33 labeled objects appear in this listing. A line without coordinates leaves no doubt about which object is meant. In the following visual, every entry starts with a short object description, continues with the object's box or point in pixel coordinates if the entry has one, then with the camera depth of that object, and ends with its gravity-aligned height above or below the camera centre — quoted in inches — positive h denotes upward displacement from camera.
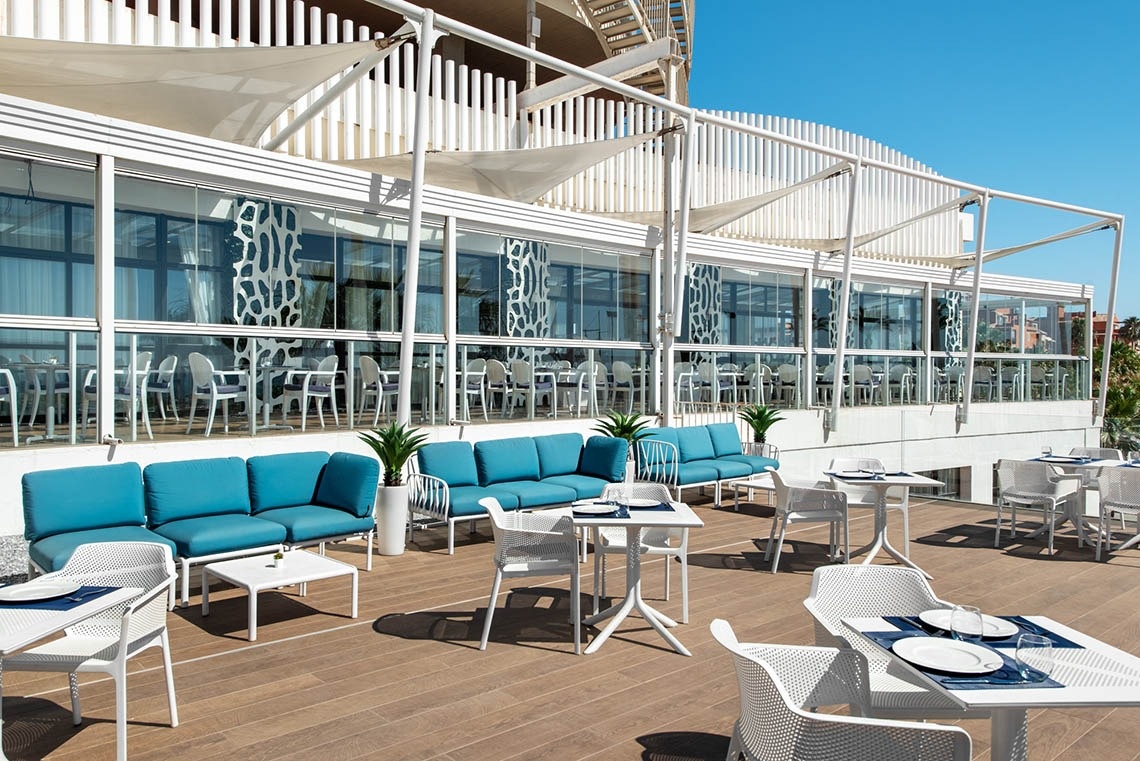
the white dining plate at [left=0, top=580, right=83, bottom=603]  131.0 -39.1
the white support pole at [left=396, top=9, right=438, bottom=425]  313.9 +57.4
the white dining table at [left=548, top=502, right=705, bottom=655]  194.5 -51.5
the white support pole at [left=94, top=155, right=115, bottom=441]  281.3 +19.1
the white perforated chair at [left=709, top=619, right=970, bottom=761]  88.5 -41.6
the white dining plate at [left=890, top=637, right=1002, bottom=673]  103.7 -38.2
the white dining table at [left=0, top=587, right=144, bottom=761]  114.7 -39.9
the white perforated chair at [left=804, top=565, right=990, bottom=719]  135.3 -39.6
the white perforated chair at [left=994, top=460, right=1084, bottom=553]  312.5 -47.8
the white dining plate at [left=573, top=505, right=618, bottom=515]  205.2 -37.9
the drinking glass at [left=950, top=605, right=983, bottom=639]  115.3 -36.8
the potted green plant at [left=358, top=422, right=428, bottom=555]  289.4 -46.4
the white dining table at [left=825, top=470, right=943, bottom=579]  273.6 -41.1
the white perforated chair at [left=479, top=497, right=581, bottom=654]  190.2 -46.3
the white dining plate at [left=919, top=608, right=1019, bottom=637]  116.3 -37.9
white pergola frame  319.1 +108.9
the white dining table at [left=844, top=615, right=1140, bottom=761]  95.0 -38.8
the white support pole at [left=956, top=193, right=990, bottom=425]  572.4 +39.6
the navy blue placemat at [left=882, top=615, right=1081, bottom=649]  114.3 -38.7
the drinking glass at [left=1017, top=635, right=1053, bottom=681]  103.1 -38.5
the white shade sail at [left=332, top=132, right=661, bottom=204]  374.6 +89.6
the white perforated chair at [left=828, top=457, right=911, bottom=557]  287.3 -47.6
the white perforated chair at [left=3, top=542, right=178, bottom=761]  131.6 -47.6
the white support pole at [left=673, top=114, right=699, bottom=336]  410.0 +83.9
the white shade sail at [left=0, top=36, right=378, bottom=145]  271.3 +97.1
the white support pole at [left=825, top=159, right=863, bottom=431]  494.6 +26.7
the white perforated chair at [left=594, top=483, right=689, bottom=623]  213.0 -49.7
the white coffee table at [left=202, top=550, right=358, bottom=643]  195.2 -54.3
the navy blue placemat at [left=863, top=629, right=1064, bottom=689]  99.0 -38.6
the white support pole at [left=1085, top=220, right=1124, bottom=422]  635.1 +60.0
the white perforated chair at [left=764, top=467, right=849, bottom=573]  267.9 -47.2
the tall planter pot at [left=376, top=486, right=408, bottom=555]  289.1 -57.2
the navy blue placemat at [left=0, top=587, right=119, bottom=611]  129.1 -39.9
